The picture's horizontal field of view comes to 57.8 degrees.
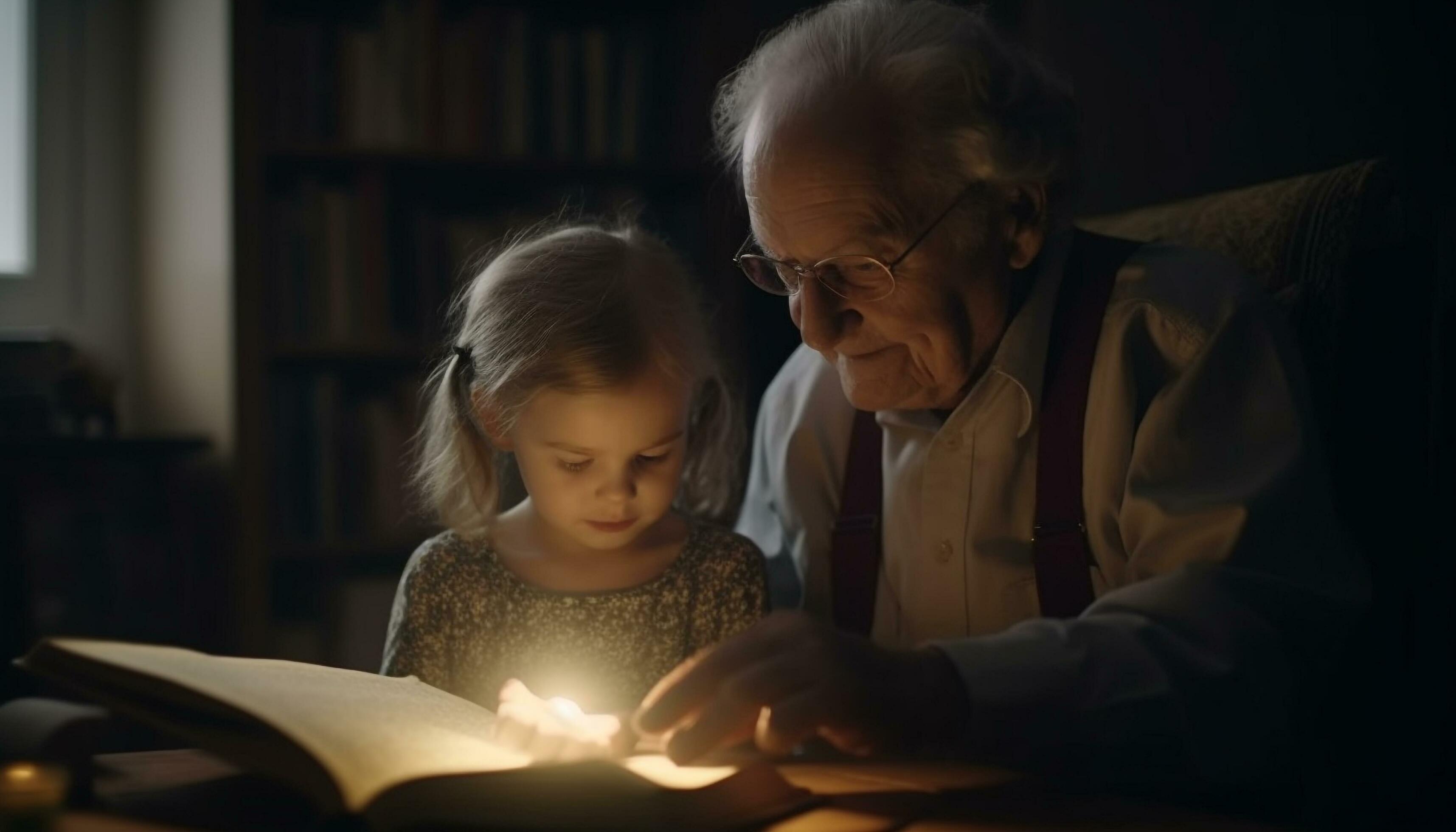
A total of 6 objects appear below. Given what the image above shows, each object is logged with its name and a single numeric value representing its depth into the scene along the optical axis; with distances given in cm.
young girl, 118
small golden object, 59
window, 280
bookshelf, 243
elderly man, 90
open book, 65
